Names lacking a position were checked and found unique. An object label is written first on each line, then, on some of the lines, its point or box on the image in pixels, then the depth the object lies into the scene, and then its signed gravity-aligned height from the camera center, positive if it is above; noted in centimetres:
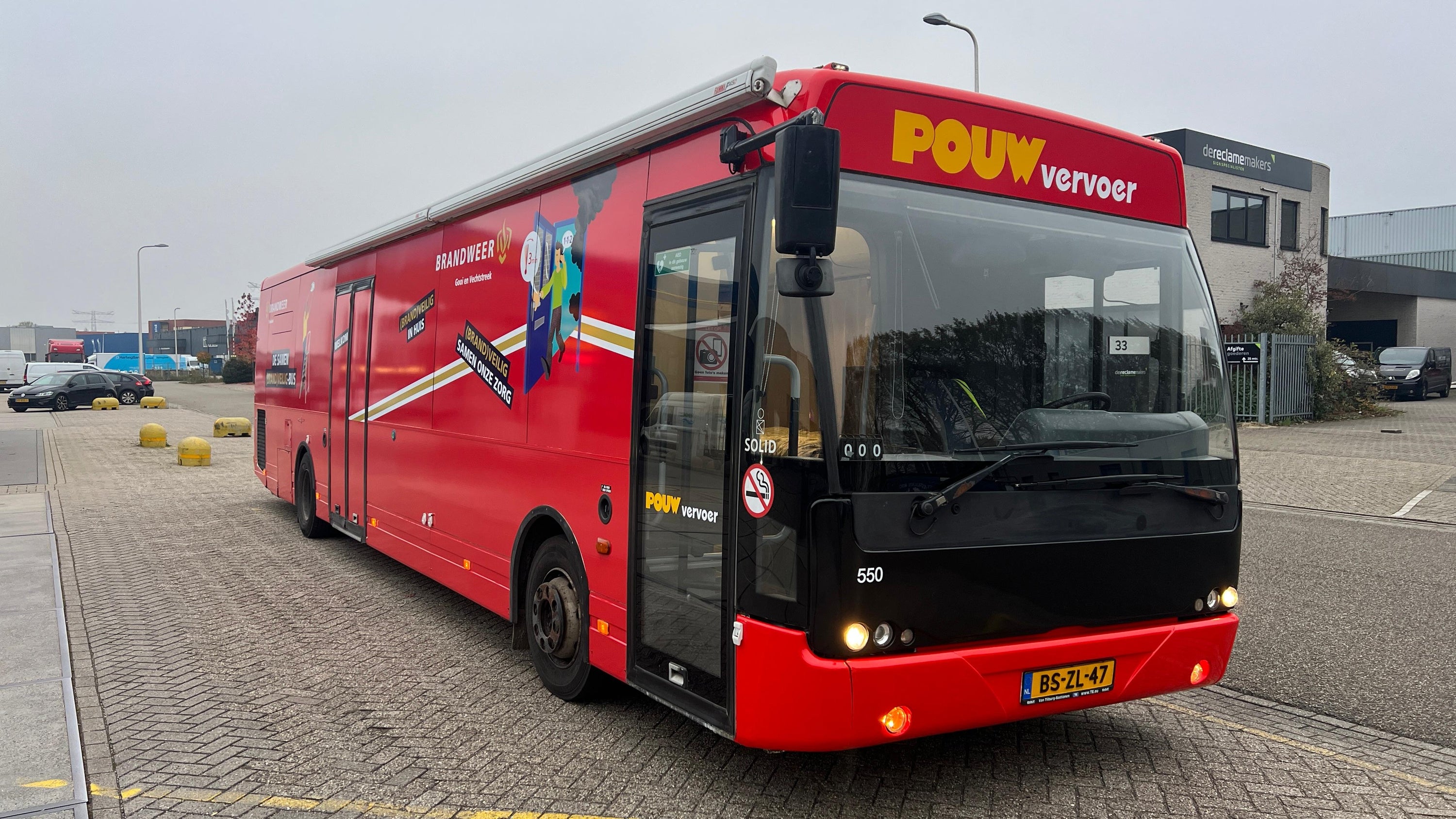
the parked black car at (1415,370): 3328 +82
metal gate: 2353 +27
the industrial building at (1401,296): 3762 +399
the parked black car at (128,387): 4300 -76
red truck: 9012 +146
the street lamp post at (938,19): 1952 +697
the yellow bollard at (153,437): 2222 -147
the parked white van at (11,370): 5553 -20
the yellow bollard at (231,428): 2497 -140
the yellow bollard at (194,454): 1855 -152
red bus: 358 -13
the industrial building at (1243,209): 2927 +553
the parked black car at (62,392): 3822 -94
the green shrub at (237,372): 6888 -5
